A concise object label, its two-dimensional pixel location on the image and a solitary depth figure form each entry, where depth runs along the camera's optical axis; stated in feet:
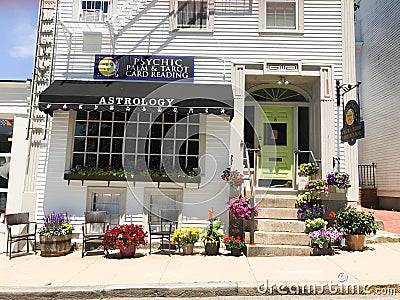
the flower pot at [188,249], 24.76
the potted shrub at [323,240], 22.82
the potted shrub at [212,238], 24.38
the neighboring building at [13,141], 27.66
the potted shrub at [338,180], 26.00
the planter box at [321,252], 22.99
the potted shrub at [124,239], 23.16
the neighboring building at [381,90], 43.96
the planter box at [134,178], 26.94
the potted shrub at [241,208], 24.18
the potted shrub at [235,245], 23.67
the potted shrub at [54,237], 24.13
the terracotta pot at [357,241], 23.93
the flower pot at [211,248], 24.35
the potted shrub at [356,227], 23.80
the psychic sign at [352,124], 24.64
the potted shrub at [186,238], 24.66
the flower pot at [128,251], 23.50
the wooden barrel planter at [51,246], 24.11
